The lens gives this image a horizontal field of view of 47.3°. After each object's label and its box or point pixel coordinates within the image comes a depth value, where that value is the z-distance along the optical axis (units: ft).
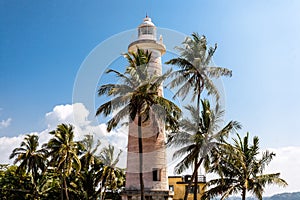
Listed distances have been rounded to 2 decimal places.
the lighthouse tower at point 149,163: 77.25
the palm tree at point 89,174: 144.87
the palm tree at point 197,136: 73.36
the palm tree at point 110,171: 142.20
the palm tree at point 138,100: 71.26
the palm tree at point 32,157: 147.33
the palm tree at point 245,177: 89.89
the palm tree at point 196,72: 80.59
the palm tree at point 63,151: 123.34
